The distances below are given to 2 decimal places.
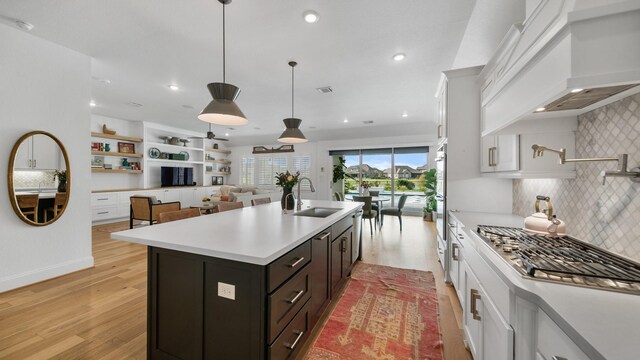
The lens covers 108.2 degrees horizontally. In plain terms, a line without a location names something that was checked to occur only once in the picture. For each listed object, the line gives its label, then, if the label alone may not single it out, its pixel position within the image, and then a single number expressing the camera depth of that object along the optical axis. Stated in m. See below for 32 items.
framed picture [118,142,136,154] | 6.50
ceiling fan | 6.03
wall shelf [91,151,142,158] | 5.79
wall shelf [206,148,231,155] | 9.05
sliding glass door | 7.40
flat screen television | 7.39
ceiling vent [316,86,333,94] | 3.89
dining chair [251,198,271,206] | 3.38
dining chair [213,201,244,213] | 2.91
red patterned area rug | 1.70
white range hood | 0.81
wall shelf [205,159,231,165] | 9.34
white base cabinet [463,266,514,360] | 1.00
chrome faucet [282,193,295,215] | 2.54
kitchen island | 1.22
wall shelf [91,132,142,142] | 5.83
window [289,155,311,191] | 8.74
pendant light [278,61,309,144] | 3.19
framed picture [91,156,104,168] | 5.91
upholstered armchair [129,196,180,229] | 4.86
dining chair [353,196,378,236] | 4.82
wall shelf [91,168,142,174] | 5.81
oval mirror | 2.54
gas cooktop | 0.87
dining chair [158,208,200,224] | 2.08
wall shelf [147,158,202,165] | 7.24
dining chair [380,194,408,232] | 5.29
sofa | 6.99
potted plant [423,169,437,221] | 6.39
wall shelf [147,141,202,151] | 7.13
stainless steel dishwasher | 3.06
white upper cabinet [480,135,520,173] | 1.87
